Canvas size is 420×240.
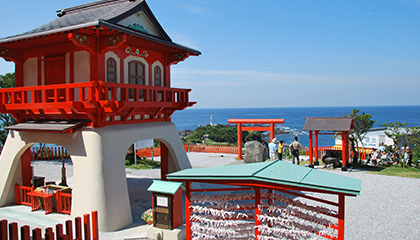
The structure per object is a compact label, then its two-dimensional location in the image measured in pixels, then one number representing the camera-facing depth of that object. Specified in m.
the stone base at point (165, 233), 8.15
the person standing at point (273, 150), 18.44
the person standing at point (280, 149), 19.05
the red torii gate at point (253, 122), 24.30
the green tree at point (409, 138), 19.64
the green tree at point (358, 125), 19.50
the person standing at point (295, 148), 19.20
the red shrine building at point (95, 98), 9.37
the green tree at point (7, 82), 21.61
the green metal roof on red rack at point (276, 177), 5.24
